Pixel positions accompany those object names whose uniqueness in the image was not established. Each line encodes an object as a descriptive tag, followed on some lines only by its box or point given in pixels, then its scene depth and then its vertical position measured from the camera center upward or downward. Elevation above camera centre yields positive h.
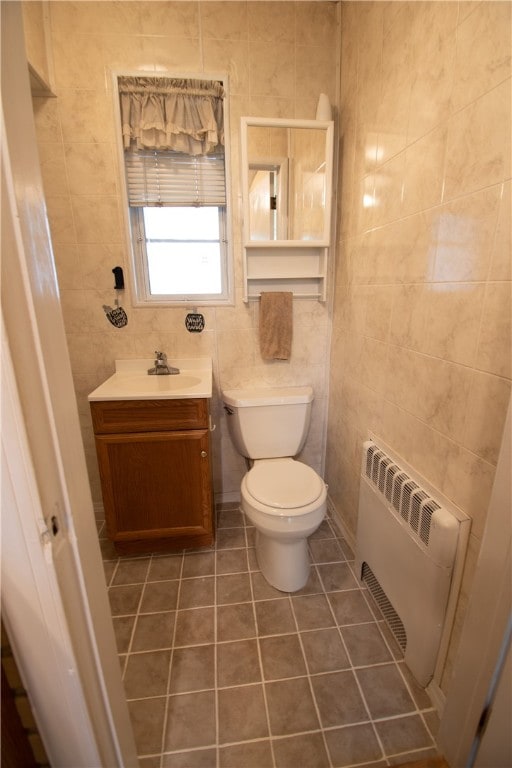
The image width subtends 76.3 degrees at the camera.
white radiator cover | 0.93 -0.84
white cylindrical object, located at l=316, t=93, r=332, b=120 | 1.51 +0.78
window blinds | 1.63 +0.52
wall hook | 1.67 +0.04
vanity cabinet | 1.47 -0.82
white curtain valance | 1.51 +0.79
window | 1.54 +0.40
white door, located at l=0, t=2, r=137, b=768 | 0.39 -0.27
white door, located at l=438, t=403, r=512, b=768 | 0.68 -0.81
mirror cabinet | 1.58 +0.39
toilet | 1.32 -0.86
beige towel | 1.74 -0.21
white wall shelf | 1.72 +0.07
